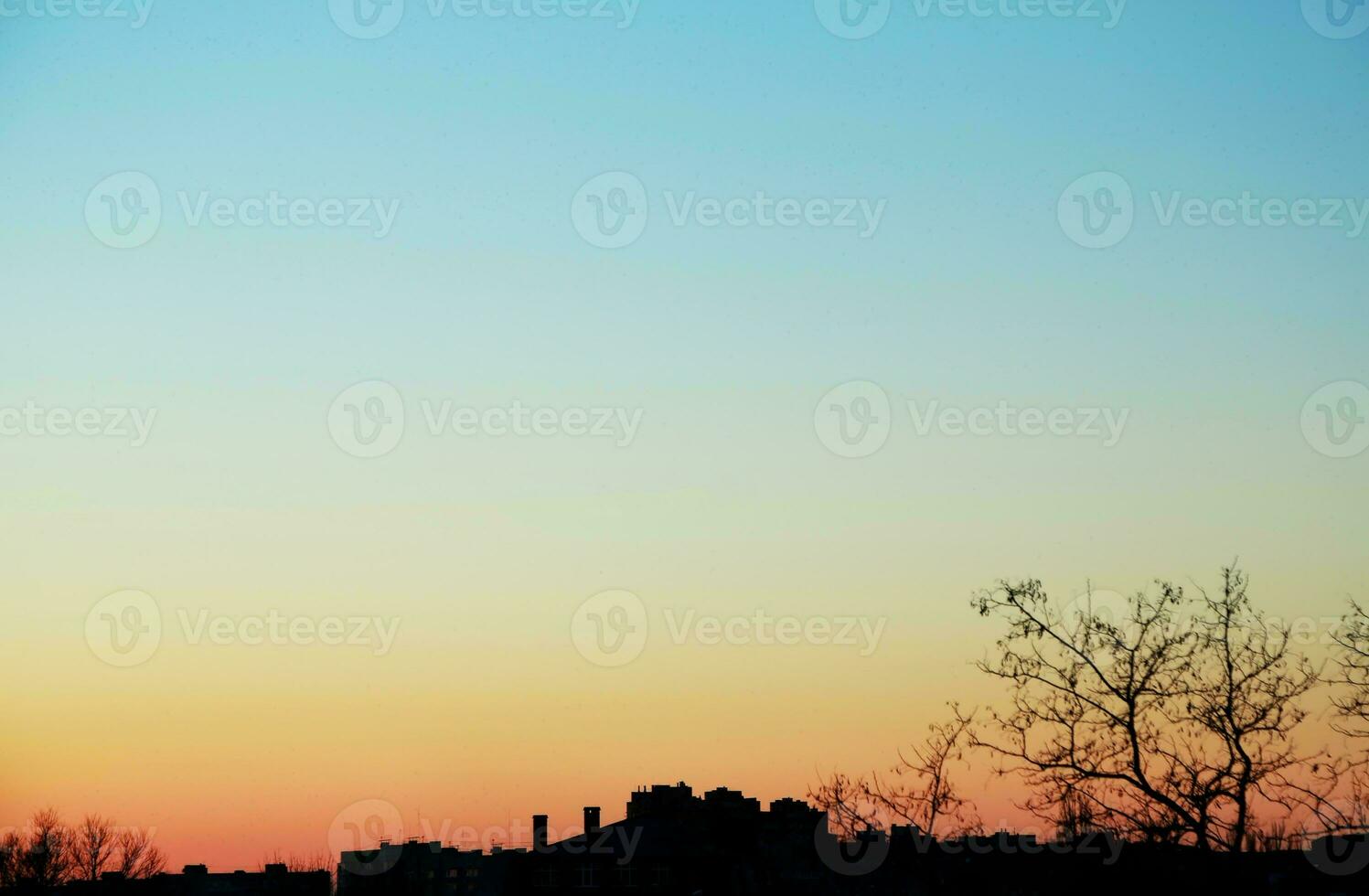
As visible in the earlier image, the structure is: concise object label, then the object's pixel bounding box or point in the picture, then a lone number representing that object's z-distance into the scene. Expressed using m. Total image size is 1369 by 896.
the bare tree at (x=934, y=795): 45.06
